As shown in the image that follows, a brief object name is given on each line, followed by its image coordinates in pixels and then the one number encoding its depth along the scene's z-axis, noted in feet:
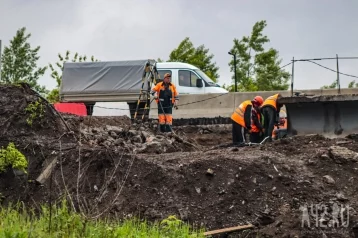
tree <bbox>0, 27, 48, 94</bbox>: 130.41
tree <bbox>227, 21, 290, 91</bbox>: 130.82
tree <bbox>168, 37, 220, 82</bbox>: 140.87
